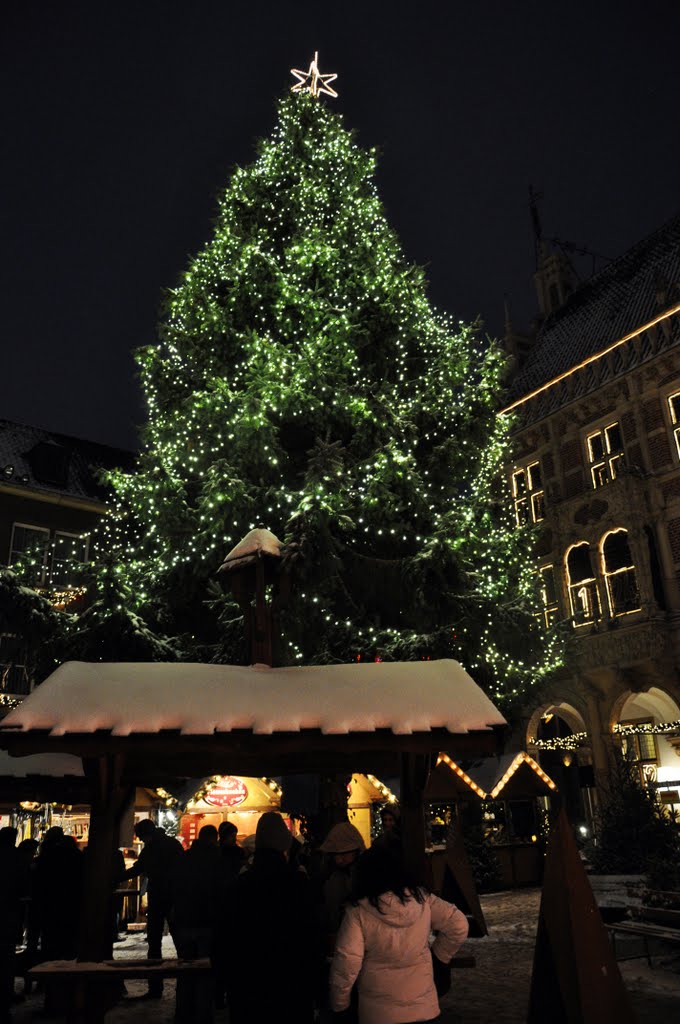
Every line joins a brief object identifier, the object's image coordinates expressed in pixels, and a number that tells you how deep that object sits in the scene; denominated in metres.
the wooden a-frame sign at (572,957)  5.44
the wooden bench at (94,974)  5.41
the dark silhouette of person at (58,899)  7.92
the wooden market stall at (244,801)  13.31
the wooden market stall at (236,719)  5.34
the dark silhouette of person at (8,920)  6.72
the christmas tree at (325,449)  12.53
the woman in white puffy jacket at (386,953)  3.71
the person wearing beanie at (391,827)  7.86
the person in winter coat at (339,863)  5.95
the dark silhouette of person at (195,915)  6.83
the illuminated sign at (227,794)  13.31
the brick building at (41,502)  24.72
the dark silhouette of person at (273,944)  3.79
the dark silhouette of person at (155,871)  8.63
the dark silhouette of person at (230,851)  7.16
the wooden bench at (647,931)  8.05
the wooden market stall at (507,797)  13.41
